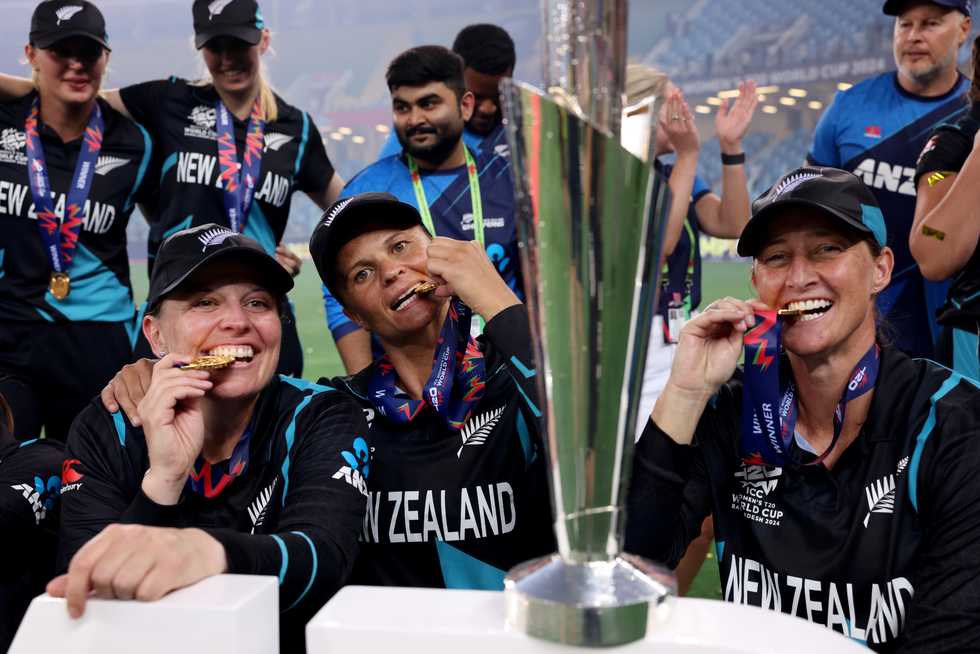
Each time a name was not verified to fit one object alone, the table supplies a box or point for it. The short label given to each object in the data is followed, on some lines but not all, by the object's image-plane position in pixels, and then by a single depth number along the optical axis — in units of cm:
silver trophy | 49
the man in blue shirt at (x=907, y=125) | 277
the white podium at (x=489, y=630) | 55
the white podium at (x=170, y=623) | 62
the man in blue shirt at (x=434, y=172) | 282
